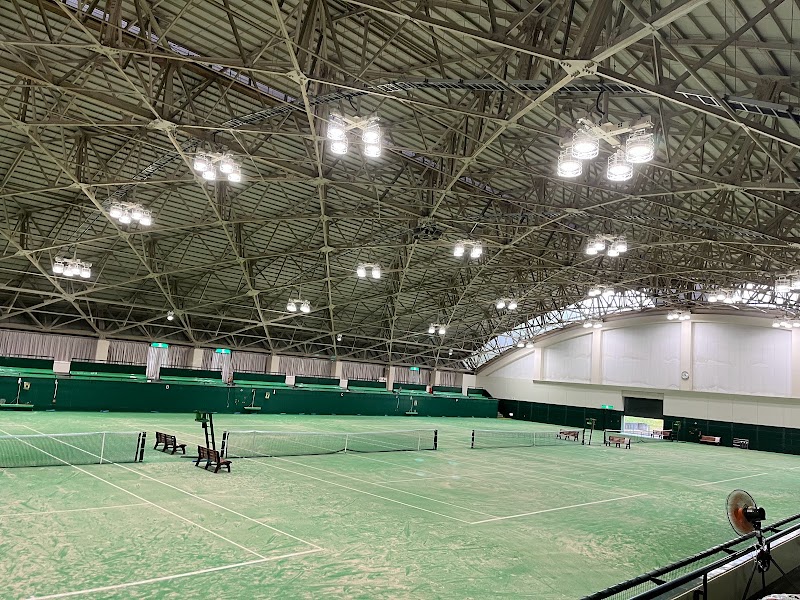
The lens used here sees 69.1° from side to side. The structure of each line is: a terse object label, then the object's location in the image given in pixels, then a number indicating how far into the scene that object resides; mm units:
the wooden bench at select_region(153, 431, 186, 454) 23236
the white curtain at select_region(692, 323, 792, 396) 48531
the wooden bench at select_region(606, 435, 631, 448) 41875
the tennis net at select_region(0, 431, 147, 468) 19802
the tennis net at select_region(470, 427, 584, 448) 37719
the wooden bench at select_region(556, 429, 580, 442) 43688
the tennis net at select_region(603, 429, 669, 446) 44103
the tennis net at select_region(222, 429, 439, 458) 26062
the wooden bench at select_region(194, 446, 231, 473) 19922
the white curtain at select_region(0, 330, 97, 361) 47656
